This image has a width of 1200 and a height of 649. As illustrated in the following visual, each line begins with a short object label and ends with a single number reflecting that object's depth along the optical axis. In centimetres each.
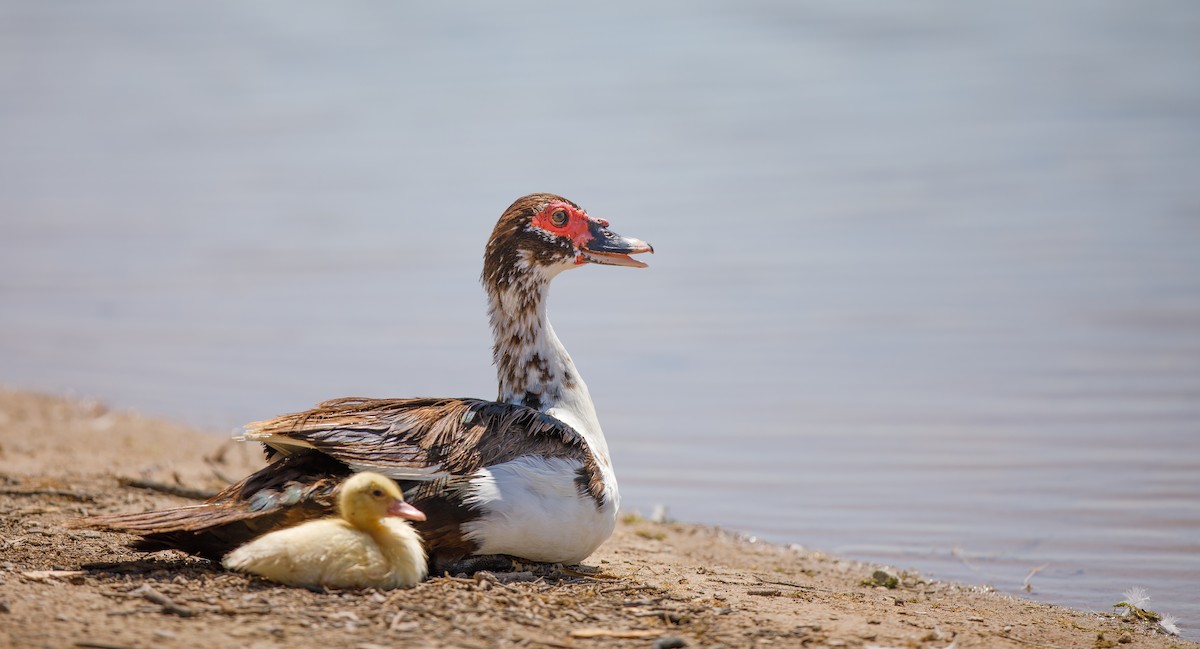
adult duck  1062
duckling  1004
